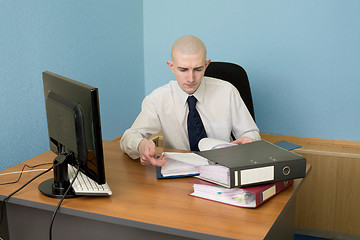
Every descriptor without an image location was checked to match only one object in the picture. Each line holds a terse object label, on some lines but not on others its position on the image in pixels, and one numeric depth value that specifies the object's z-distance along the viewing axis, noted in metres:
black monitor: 1.31
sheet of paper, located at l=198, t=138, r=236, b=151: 1.67
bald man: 2.09
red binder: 1.35
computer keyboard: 1.44
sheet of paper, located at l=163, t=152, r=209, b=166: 1.63
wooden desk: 1.23
